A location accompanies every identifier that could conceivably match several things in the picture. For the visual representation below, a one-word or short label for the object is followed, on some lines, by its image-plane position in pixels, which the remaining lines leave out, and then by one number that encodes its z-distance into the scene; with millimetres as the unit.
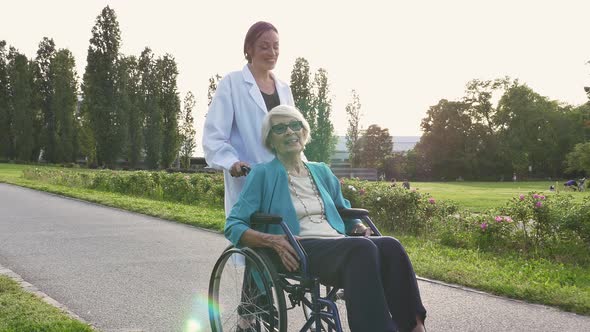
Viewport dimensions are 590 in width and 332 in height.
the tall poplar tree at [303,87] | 59688
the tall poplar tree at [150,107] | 57903
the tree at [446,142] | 65500
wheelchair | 2873
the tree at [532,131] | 63750
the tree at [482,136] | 63750
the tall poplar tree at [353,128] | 73812
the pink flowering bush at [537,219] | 7746
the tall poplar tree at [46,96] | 60375
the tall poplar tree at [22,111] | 59906
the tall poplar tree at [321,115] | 60844
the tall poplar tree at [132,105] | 55000
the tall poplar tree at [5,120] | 60594
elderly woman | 2691
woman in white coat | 3555
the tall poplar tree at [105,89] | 54094
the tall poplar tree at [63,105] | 59906
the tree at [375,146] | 74938
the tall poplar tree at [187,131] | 60969
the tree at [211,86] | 58425
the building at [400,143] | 105938
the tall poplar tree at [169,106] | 58969
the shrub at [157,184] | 16625
